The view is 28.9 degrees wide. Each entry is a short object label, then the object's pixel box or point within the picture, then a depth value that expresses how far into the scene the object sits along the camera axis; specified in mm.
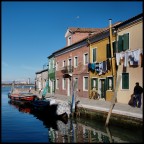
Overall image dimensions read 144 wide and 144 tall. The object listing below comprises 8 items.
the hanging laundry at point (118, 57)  20281
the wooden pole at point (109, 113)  14736
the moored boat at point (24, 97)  30500
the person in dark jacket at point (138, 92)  17297
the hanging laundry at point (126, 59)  19411
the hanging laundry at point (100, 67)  23295
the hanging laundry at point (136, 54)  18058
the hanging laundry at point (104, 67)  22641
